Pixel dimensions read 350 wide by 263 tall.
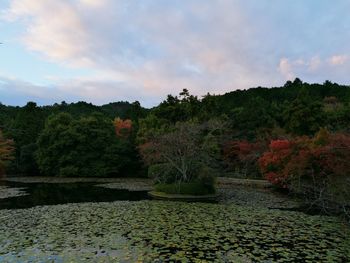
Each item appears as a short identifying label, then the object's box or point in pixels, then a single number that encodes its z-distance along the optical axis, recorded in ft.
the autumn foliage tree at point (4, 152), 140.82
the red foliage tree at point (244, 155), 140.26
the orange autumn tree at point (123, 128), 180.96
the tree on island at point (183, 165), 91.81
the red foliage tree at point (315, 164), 63.95
